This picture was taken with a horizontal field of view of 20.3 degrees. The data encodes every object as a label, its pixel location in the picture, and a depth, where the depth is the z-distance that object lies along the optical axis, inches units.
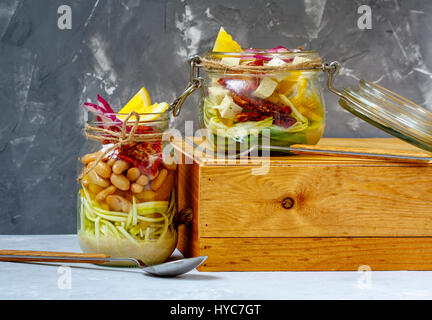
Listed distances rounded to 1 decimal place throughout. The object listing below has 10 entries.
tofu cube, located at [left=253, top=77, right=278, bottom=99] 40.4
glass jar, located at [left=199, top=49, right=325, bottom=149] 40.5
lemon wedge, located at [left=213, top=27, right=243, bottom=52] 41.8
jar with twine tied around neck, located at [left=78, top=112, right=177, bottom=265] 40.2
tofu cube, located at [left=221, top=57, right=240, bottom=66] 40.8
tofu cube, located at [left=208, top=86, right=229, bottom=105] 40.9
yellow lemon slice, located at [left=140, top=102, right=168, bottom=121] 40.9
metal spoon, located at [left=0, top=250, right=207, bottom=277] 39.5
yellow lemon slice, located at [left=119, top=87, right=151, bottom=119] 41.8
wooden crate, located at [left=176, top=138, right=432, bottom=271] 40.1
